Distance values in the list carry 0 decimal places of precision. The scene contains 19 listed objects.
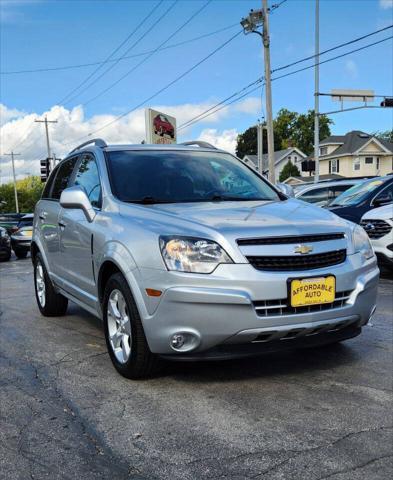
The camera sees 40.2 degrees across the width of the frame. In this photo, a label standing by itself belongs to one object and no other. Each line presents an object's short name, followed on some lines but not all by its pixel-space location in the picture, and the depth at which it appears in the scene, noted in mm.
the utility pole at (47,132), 57750
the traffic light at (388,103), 26594
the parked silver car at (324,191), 12031
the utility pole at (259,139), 41959
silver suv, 3307
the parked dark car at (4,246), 15562
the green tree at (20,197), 107475
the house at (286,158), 69750
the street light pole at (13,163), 79625
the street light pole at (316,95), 30688
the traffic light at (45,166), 34656
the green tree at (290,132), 83812
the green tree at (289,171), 65625
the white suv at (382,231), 8125
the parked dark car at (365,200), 9383
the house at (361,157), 57094
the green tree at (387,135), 103438
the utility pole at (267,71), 20625
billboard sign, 23797
